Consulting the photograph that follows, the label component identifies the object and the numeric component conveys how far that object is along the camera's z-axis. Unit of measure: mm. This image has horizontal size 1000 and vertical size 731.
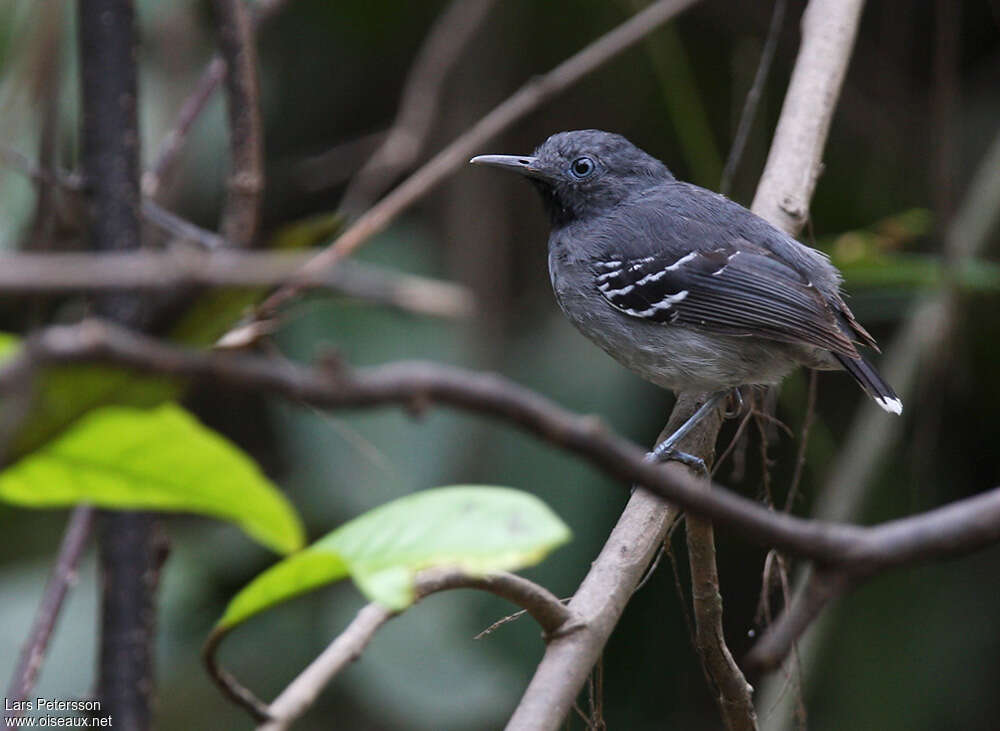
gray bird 7336
